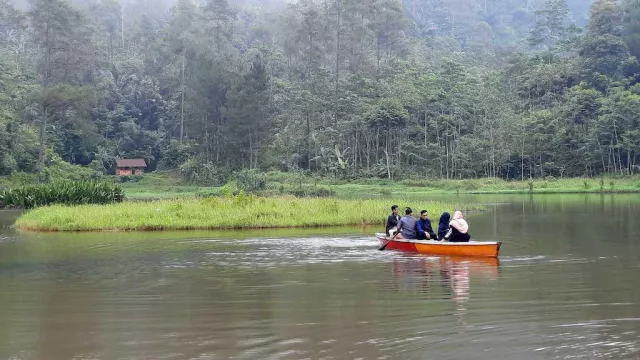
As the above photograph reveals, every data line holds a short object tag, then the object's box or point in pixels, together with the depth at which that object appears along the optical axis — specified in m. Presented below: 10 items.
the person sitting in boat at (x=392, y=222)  21.48
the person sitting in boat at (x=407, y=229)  20.62
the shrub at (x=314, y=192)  47.12
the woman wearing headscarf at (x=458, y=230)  18.86
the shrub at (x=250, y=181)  54.38
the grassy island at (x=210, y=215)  28.22
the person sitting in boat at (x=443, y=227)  19.80
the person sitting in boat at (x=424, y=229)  20.45
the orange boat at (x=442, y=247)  18.11
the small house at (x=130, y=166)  73.00
